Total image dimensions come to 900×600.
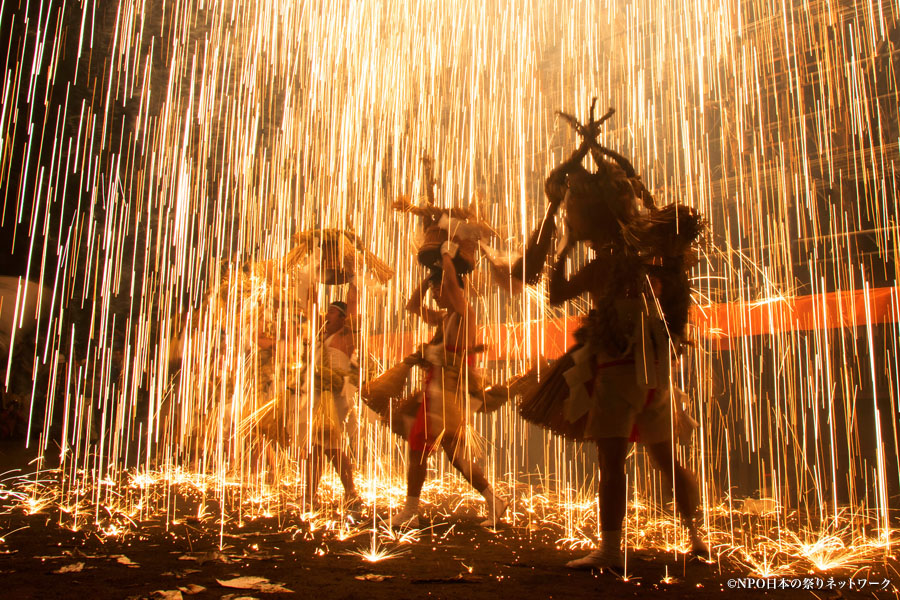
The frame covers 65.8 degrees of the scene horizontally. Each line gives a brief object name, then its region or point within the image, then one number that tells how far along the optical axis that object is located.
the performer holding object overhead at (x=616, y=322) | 2.39
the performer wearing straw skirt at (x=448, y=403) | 3.27
